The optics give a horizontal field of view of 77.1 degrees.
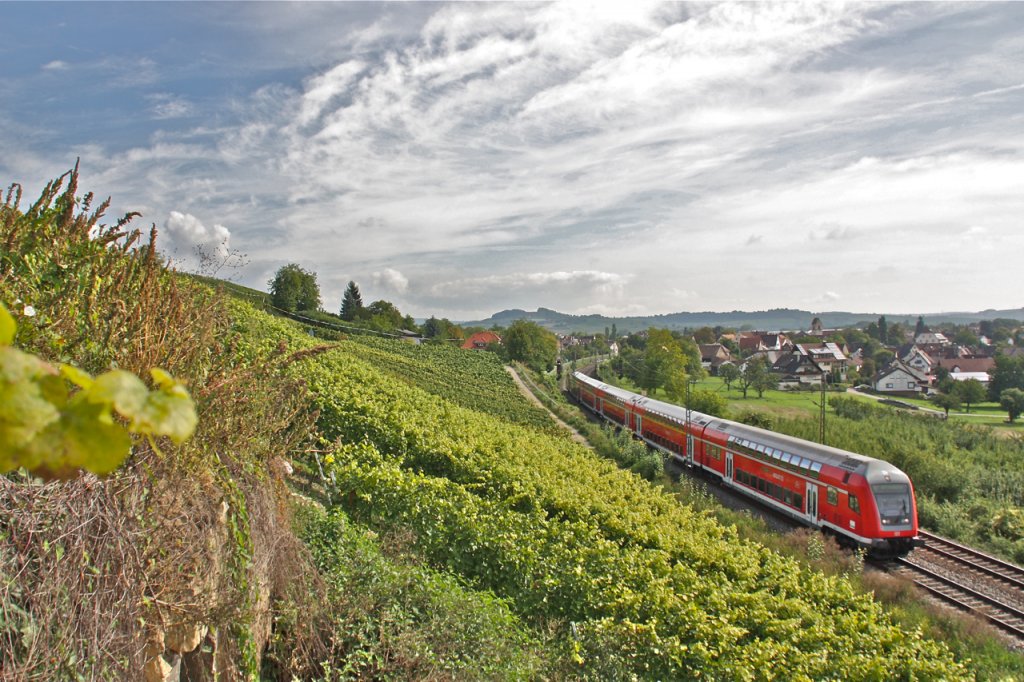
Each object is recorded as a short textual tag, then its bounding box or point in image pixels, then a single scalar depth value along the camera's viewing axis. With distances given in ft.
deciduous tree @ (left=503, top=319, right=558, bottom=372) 273.95
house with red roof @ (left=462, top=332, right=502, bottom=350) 361.71
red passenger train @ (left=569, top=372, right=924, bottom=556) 53.93
